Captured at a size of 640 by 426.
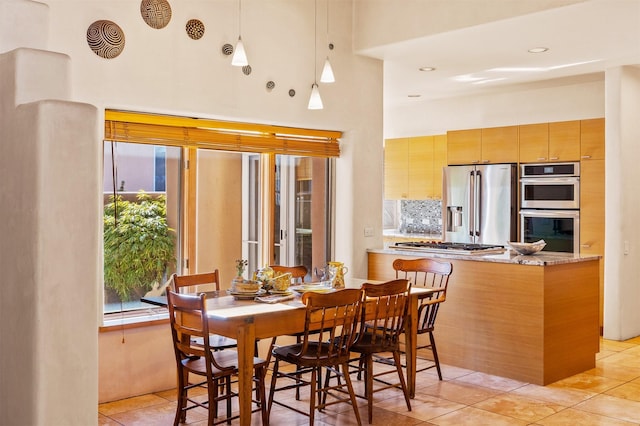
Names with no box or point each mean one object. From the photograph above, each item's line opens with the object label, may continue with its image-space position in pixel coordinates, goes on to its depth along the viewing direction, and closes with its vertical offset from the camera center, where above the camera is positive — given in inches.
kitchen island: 193.2 -33.4
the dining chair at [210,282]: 159.2 -19.5
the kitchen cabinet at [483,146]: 291.0 +29.5
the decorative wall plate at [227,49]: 197.3 +49.1
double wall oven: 269.3 +1.7
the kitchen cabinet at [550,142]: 270.5 +28.8
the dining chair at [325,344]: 146.0 -31.1
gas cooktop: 221.0 -13.8
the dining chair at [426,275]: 192.7 -23.1
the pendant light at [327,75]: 183.2 +38.1
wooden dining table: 137.4 -24.9
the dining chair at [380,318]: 160.5 -28.5
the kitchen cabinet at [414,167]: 330.0 +22.2
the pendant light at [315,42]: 225.1 +58.2
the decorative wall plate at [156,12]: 179.8 +55.3
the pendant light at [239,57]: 170.9 +40.2
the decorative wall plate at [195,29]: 189.3 +53.1
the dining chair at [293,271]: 189.3 -18.0
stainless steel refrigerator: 288.5 +2.4
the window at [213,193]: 184.1 +5.2
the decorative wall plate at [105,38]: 169.8 +45.4
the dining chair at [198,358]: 140.0 -34.9
